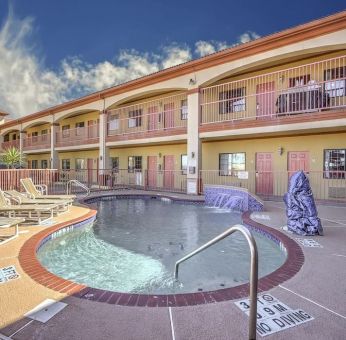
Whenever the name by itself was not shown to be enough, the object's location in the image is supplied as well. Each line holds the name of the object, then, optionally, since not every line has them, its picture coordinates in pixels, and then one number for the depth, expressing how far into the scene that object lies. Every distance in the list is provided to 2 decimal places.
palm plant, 22.47
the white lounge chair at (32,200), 9.12
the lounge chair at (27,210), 7.70
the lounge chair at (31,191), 10.33
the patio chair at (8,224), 5.65
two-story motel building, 12.27
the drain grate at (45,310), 2.98
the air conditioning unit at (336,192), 13.38
